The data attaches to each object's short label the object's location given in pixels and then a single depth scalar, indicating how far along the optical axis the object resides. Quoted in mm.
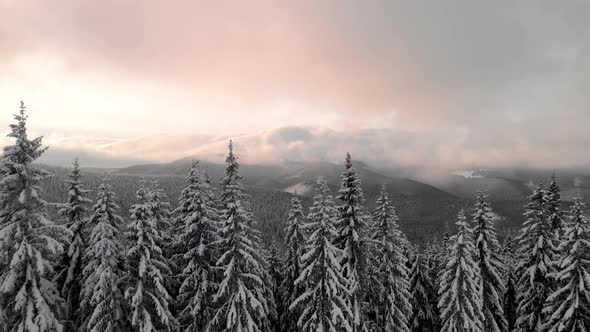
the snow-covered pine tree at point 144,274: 24047
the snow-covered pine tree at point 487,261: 33812
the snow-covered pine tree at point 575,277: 28516
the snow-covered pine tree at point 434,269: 43766
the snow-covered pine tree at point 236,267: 26031
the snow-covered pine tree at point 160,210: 27438
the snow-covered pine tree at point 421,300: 42125
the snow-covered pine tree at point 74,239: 26688
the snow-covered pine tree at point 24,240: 18250
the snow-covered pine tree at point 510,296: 39250
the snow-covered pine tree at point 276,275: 42219
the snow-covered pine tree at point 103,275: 23409
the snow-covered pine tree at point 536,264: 32969
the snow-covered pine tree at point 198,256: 27031
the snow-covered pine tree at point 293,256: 34344
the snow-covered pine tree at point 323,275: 25797
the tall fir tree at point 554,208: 33406
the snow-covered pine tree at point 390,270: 32156
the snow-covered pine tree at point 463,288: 31422
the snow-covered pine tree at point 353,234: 27891
